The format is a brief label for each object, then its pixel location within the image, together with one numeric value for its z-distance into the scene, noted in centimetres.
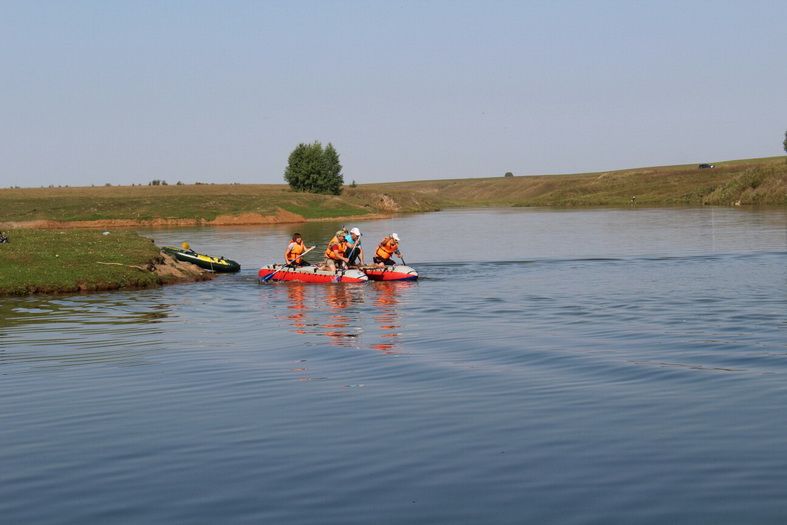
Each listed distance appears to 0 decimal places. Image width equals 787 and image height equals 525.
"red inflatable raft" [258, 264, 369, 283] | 3896
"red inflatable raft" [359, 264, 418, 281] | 3903
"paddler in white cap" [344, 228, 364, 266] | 4097
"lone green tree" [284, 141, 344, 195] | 14175
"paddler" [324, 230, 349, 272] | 3991
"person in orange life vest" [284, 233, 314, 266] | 4084
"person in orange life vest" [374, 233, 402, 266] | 4034
